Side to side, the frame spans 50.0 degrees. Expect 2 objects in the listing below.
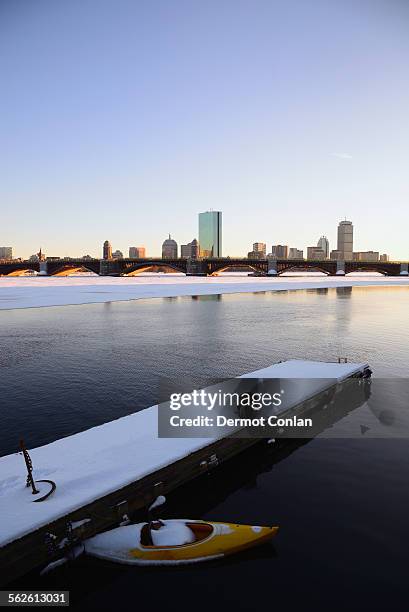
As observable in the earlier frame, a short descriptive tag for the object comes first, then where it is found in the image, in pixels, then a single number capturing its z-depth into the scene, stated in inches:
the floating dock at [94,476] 424.5
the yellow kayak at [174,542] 462.0
